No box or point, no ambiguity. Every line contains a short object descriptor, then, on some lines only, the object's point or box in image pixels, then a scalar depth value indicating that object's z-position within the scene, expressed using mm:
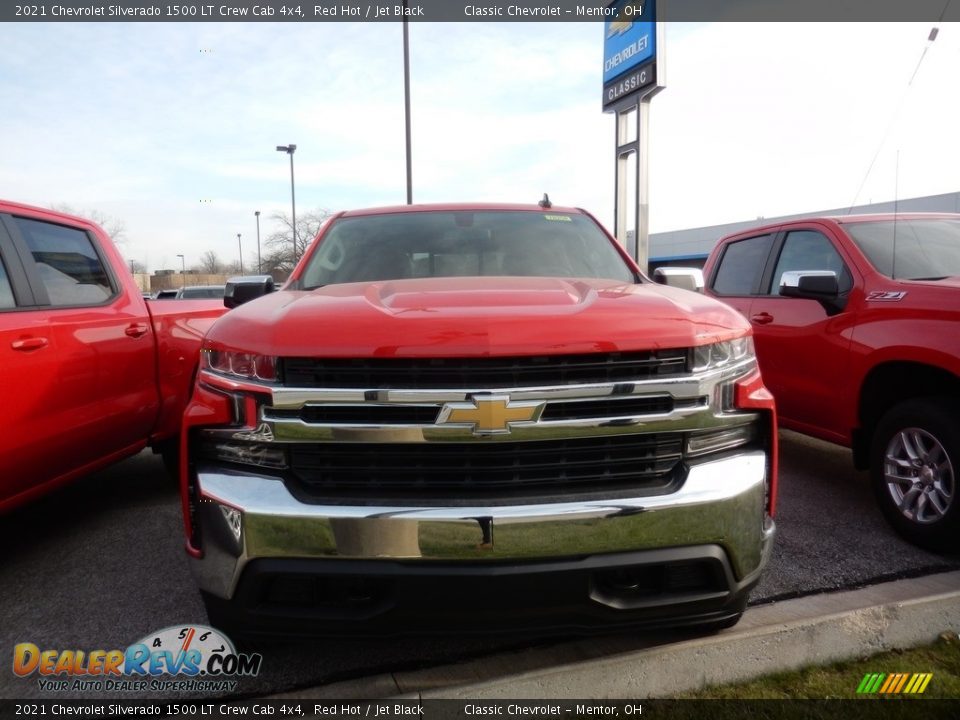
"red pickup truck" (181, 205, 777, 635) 1898
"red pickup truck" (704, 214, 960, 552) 3363
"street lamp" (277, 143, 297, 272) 29541
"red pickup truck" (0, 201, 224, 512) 3051
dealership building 38525
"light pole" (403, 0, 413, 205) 13492
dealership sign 10934
